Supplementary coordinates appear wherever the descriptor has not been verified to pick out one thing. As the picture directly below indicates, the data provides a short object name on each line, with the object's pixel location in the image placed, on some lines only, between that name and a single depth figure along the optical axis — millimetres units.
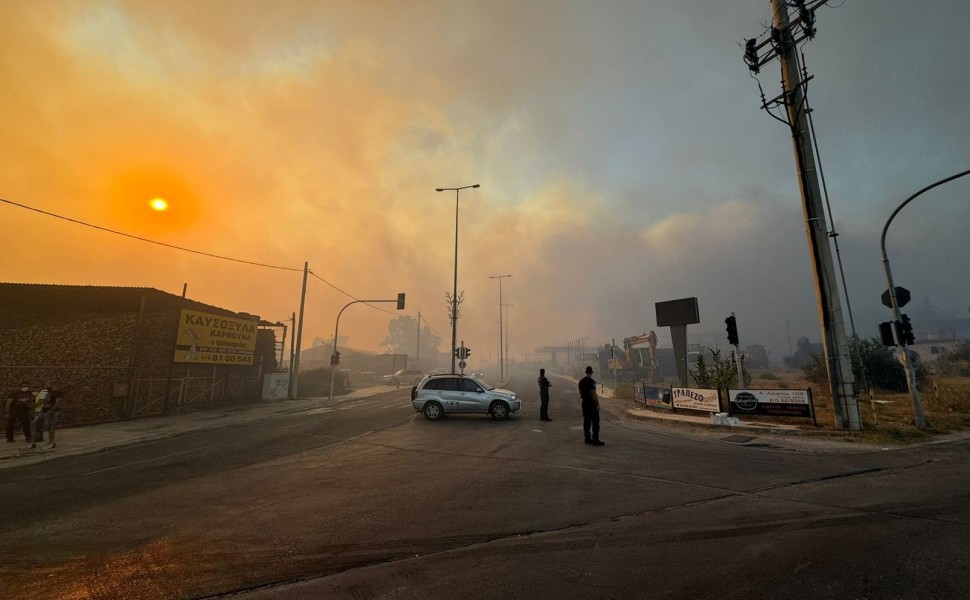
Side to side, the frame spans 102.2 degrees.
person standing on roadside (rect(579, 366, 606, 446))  10117
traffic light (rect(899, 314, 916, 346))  12625
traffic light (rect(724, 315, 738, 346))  15605
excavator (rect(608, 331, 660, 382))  47409
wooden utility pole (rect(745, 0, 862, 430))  12523
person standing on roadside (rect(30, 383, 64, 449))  11789
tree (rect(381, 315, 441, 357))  166750
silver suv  15523
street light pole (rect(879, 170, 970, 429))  11852
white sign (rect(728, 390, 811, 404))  13568
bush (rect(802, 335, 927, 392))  25022
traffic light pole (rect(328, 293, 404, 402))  25062
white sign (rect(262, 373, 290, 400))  26484
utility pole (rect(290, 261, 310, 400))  26703
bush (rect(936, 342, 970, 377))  40344
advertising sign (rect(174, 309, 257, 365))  20766
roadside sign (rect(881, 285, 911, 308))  13023
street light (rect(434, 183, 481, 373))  31750
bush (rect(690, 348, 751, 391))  17953
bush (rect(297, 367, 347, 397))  32344
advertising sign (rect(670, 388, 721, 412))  15359
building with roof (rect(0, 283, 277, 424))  16891
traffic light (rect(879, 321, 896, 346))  12970
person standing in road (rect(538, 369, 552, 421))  15125
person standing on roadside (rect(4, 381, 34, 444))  12117
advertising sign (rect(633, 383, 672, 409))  18109
